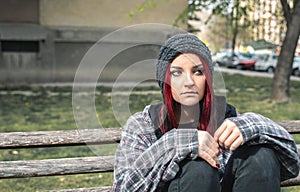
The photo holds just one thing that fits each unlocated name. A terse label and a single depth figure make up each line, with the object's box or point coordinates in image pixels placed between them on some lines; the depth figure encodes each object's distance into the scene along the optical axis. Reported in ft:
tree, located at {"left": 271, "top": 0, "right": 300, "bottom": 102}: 37.91
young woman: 6.27
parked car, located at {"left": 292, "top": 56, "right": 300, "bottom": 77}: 86.53
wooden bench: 8.28
